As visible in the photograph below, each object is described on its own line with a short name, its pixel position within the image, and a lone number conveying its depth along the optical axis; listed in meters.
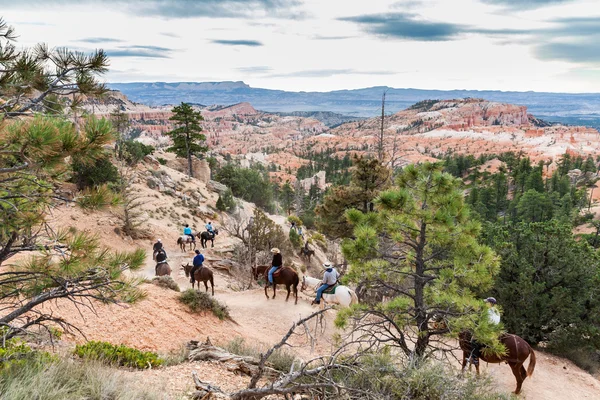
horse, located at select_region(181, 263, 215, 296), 14.38
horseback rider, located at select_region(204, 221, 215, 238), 23.33
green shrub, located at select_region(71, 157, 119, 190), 21.81
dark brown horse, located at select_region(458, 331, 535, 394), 8.75
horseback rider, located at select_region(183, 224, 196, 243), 22.19
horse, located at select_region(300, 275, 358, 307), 12.79
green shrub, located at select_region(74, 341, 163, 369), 6.25
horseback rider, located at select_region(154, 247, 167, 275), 16.12
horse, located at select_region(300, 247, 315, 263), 25.88
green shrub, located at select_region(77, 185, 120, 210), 4.32
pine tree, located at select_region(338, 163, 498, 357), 7.40
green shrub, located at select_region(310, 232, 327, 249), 32.19
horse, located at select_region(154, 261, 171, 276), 15.58
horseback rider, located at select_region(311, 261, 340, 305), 13.00
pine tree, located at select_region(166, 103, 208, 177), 37.28
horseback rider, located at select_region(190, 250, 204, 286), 14.46
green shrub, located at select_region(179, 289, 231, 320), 11.59
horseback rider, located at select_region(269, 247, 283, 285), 14.28
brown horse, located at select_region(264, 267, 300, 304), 14.38
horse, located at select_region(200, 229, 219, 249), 22.98
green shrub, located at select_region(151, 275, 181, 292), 12.91
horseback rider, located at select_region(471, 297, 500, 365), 8.23
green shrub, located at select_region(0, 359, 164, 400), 3.90
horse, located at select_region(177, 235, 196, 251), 22.19
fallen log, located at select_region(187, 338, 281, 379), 6.91
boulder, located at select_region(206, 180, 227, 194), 37.41
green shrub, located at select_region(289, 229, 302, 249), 27.00
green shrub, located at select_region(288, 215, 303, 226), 33.26
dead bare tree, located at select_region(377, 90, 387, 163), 22.22
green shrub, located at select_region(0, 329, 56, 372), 4.32
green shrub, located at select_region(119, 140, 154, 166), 32.04
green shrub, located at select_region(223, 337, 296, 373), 7.51
